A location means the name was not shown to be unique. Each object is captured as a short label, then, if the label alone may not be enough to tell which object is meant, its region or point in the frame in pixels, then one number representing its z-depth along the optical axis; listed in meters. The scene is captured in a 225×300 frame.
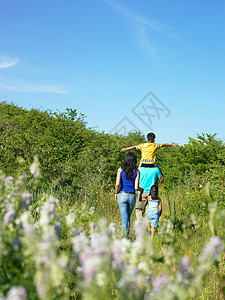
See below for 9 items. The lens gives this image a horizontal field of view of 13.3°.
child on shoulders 18.55
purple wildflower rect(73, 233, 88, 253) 8.16
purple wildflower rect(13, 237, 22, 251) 8.30
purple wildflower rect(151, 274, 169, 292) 6.18
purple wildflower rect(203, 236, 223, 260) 6.98
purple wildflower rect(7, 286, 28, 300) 5.98
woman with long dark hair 17.71
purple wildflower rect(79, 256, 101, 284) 6.01
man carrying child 18.27
